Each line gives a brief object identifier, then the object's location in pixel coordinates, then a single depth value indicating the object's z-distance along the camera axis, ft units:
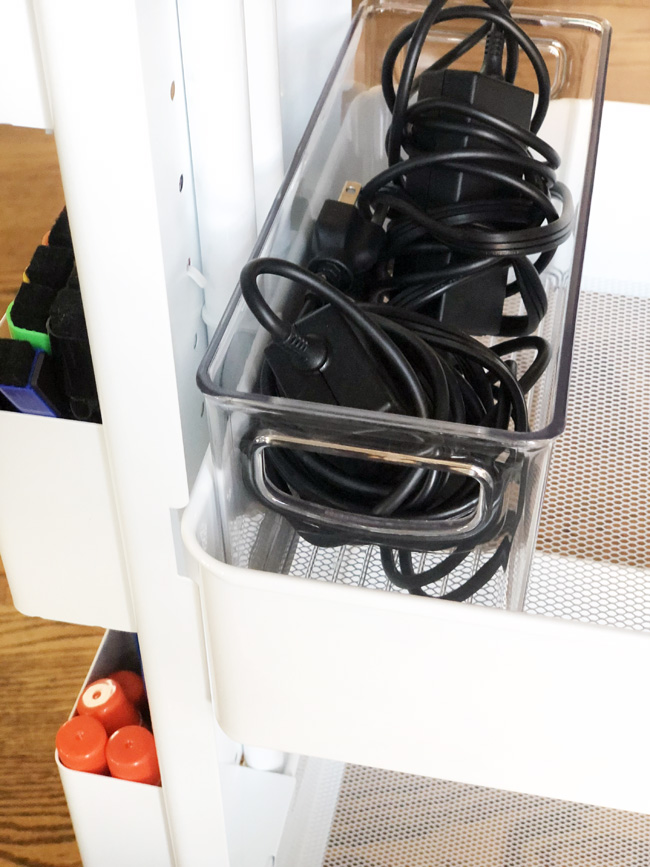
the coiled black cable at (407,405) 1.25
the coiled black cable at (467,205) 1.44
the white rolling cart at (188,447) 1.03
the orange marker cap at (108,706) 2.23
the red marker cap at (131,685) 2.34
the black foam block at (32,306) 1.44
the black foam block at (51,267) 1.50
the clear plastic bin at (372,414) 1.24
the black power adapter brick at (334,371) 1.30
